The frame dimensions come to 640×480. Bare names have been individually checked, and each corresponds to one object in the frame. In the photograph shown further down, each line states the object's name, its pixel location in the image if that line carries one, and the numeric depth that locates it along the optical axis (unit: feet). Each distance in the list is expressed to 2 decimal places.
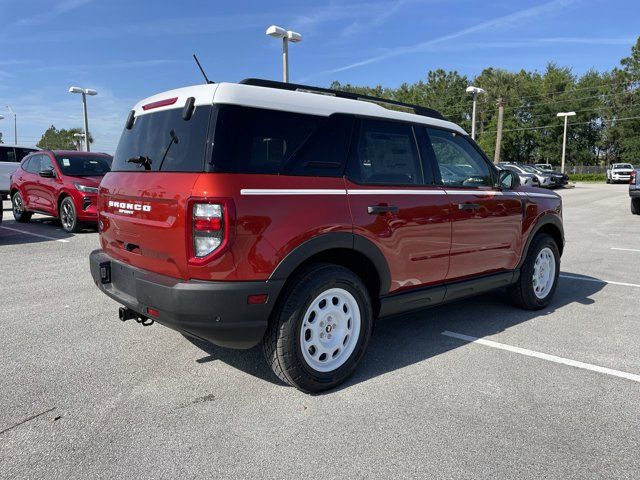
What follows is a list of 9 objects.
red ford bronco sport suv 9.30
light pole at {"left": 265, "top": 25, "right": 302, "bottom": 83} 49.80
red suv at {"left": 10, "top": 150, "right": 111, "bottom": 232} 32.99
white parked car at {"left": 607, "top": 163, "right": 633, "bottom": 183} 132.98
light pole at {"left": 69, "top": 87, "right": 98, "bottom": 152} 100.32
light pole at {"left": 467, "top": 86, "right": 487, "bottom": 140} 91.33
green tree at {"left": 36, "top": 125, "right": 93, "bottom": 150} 254.88
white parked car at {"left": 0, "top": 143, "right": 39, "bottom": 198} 54.60
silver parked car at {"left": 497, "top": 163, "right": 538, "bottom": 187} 91.50
